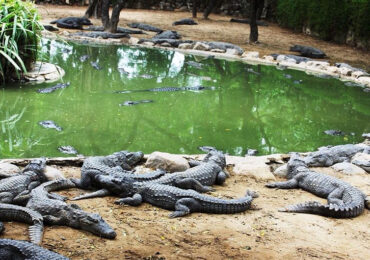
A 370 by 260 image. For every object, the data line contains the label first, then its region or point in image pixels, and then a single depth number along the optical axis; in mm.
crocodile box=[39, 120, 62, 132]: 6445
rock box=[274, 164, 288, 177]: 5371
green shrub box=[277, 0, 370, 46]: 15672
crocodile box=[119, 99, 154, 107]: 7898
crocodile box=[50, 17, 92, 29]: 15844
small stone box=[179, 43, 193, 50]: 14141
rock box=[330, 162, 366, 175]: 5489
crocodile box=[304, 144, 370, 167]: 5699
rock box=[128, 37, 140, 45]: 14621
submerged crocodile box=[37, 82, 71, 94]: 8148
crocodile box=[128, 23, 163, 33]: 17198
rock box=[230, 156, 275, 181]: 5234
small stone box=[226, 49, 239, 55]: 13562
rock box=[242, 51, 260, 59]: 13310
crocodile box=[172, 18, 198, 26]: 19606
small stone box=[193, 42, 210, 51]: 13945
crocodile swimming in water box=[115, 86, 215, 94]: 8872
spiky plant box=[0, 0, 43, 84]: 7676
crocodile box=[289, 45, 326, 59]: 14352
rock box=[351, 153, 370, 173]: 5594
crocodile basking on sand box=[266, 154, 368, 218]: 4293
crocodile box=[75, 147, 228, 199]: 4250
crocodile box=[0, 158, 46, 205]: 3875
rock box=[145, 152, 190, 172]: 5012
